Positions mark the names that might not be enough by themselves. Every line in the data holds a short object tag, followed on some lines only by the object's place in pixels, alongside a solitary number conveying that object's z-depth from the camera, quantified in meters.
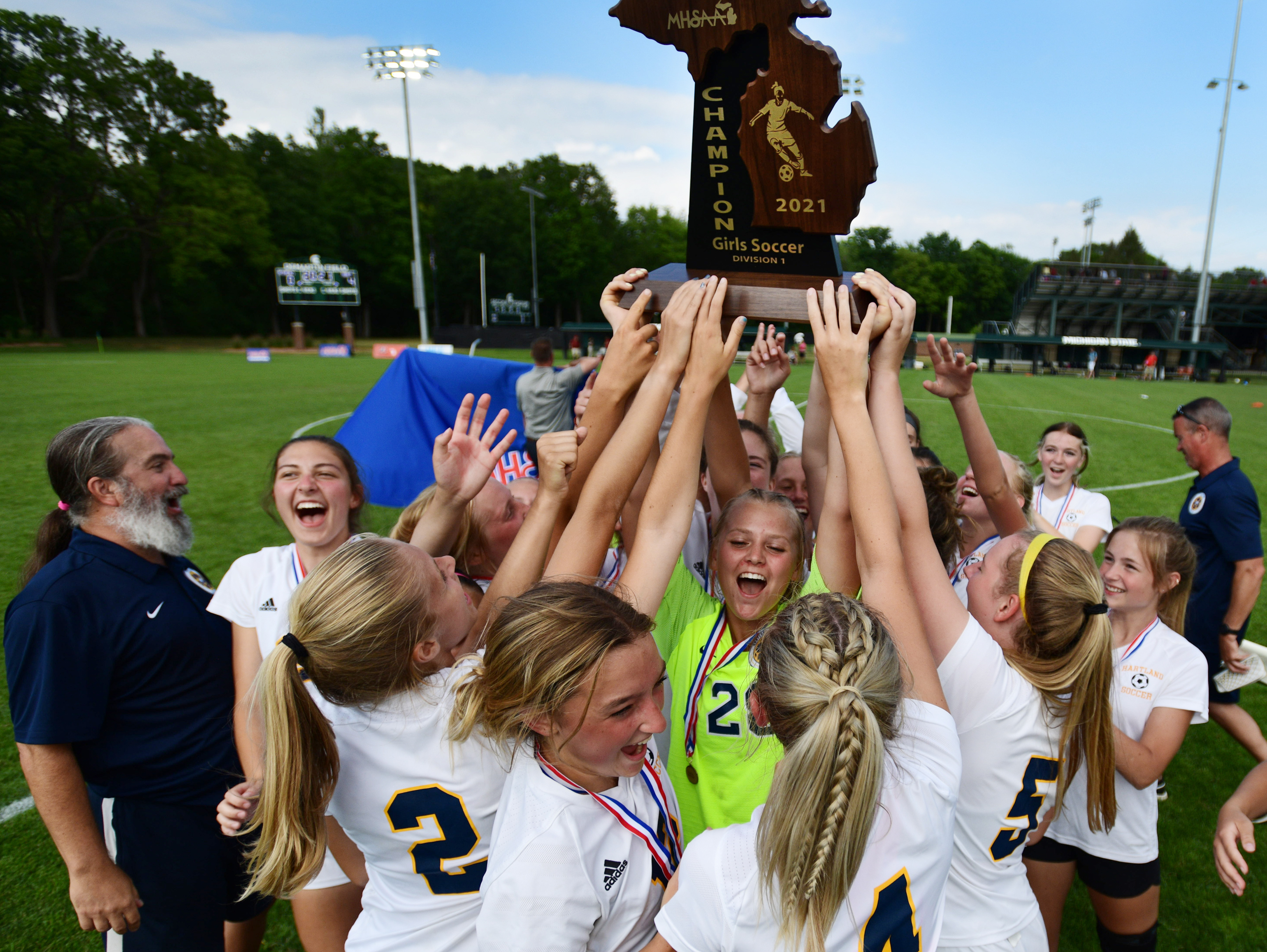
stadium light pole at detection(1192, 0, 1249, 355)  35.69
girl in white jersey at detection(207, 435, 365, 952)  2.62
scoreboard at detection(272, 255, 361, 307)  44.44
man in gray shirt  9.14
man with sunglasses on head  4.45
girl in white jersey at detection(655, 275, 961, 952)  1.32
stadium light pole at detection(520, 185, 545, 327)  58.56
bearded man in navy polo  2.29
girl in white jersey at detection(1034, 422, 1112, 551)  5.01
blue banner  7.47
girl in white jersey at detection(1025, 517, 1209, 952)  2.55
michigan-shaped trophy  1.98
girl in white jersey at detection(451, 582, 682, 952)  1.53
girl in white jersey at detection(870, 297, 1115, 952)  1.88
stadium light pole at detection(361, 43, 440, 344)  30.64
